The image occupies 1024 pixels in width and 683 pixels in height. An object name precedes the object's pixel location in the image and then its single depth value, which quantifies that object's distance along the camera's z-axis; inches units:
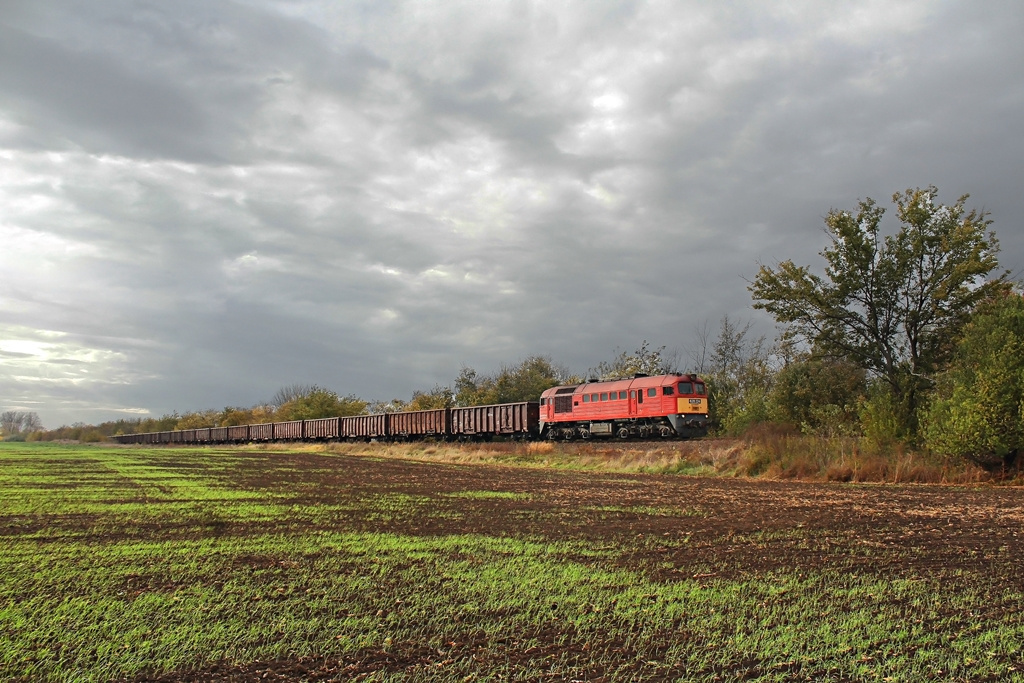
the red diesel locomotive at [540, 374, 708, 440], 1396.4
